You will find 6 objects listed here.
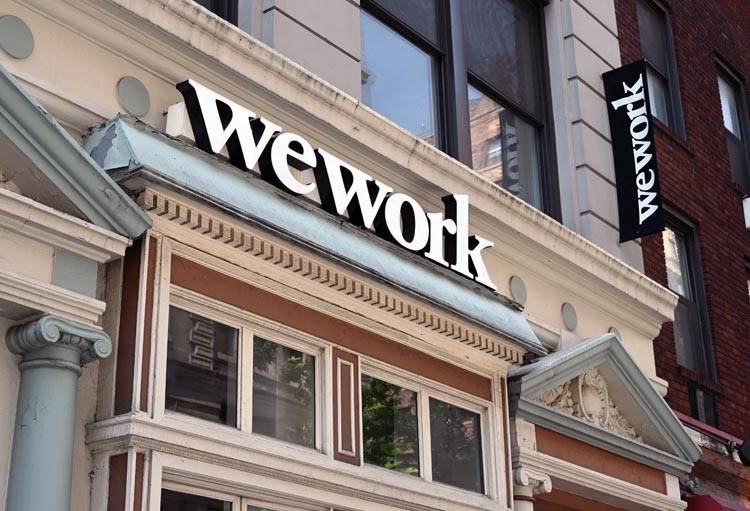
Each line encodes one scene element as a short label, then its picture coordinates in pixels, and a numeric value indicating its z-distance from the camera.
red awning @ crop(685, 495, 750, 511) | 12.87
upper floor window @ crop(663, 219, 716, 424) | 14.95
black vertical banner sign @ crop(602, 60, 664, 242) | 12.84
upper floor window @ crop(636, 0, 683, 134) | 16.06
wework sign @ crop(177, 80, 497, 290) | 7.67
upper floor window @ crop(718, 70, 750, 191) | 17.97
